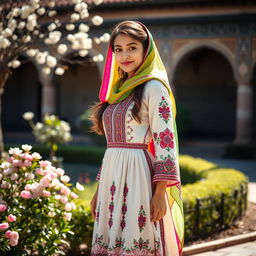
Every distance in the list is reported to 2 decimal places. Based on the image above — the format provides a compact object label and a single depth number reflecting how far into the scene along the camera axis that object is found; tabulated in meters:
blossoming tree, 5.51
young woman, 2.58
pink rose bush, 3.46
